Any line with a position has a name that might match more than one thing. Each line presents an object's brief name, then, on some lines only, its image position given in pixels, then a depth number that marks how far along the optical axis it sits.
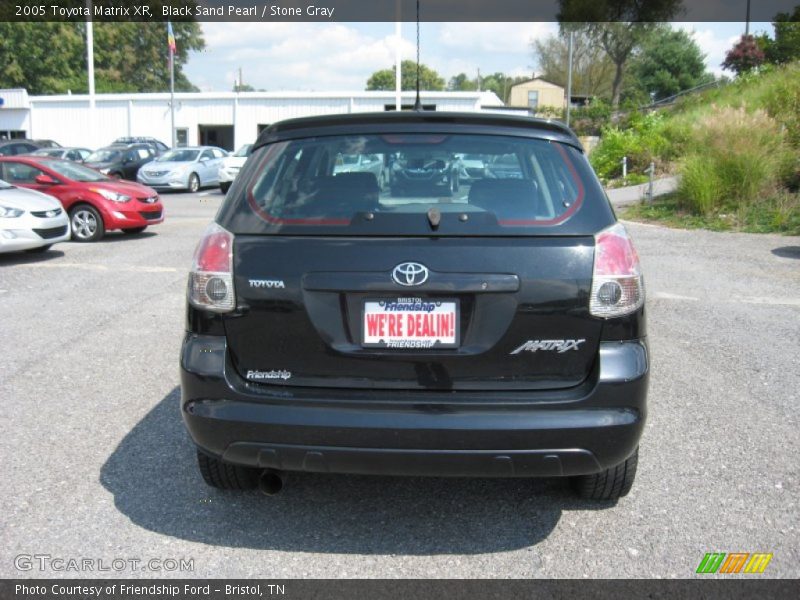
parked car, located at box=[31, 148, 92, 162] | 26.49
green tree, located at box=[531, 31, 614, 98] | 66.38
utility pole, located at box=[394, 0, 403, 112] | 26.98
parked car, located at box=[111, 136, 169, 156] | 35.24
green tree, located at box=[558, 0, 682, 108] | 60.50
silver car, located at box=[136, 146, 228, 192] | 25.44
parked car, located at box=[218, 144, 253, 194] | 24.72
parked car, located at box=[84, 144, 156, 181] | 26.56
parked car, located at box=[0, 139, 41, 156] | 26.80
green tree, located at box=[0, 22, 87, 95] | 57.53
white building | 43.41
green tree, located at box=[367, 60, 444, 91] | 110.06
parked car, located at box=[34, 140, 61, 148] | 30.97
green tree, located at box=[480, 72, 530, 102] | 103.68
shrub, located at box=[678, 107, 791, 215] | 15.06
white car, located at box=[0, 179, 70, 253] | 10.34
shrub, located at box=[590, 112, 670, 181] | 23.72
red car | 13.20
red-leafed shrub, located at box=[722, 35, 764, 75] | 41.91
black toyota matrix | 2.92
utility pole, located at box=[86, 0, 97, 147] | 33.19
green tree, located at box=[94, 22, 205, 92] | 75.75
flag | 35.78
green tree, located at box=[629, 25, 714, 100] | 68.00
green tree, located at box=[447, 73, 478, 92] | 143.90
